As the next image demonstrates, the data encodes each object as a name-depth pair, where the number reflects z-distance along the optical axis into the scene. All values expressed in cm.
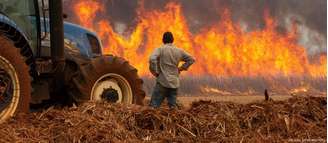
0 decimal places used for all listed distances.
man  1444
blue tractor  1308
